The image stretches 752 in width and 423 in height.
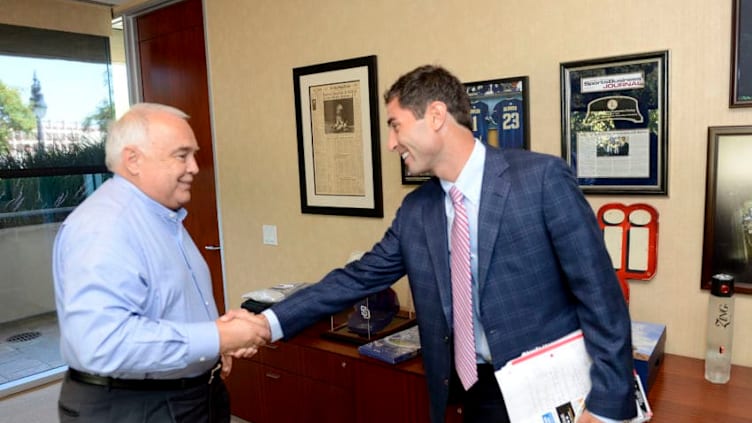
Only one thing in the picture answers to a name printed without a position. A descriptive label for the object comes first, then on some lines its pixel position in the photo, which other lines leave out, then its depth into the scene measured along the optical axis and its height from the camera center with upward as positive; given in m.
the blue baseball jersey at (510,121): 2.29 +0.11
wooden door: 3.63 +0.51
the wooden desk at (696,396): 1.66 -0.81
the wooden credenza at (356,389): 1.74 -0.95
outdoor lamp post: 3.99 +0.43
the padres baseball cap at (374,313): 2.52 -0.74
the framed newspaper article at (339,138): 2.78 +0.08
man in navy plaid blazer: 1.39 -0.29
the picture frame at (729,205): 1.89 -0.23
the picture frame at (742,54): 1.82 +0.28
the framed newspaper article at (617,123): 2.01 +0.08
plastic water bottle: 1.85 -0.64
